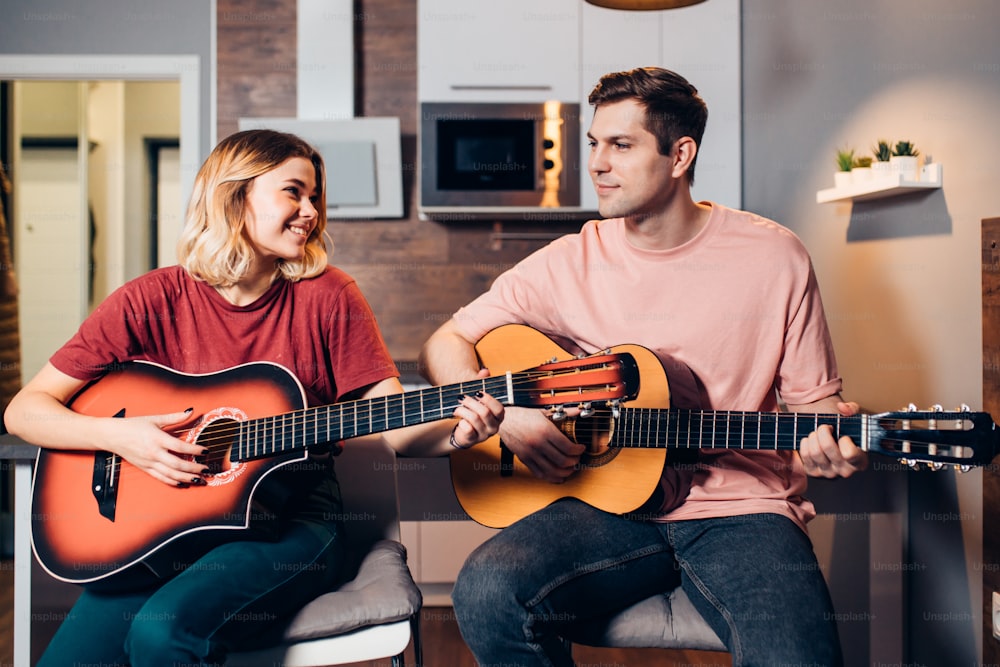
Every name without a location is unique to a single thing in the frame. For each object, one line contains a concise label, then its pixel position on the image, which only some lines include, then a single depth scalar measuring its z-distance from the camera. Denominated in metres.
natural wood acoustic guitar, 1.24
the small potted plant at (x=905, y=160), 1.86
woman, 1.37
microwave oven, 3.17
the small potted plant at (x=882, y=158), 1.89
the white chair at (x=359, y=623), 1.27
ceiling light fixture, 2.24
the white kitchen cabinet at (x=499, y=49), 3.20
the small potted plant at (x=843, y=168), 2.12
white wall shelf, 1.83
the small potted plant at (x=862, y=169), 2.02
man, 1.29
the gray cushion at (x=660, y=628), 1.32
